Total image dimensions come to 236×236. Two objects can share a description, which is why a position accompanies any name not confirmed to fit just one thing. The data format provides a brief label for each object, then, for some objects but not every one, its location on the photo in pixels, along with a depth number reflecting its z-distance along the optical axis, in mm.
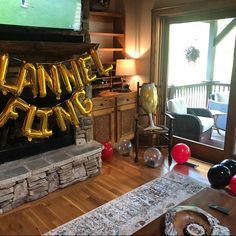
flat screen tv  2420
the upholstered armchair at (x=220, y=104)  3436
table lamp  3902
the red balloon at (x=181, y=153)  3352
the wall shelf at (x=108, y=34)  3787
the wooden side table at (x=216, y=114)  3609
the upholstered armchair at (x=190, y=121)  3738
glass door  3266
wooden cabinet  3641
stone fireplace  2475
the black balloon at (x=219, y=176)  2728
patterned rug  2176
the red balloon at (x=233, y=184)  2633
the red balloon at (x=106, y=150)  3516
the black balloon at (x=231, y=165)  2811
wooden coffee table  1573
